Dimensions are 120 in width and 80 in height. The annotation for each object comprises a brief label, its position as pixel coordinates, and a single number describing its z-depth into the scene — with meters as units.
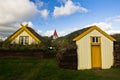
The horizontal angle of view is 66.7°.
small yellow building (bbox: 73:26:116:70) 9.60
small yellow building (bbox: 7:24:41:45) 13.00
